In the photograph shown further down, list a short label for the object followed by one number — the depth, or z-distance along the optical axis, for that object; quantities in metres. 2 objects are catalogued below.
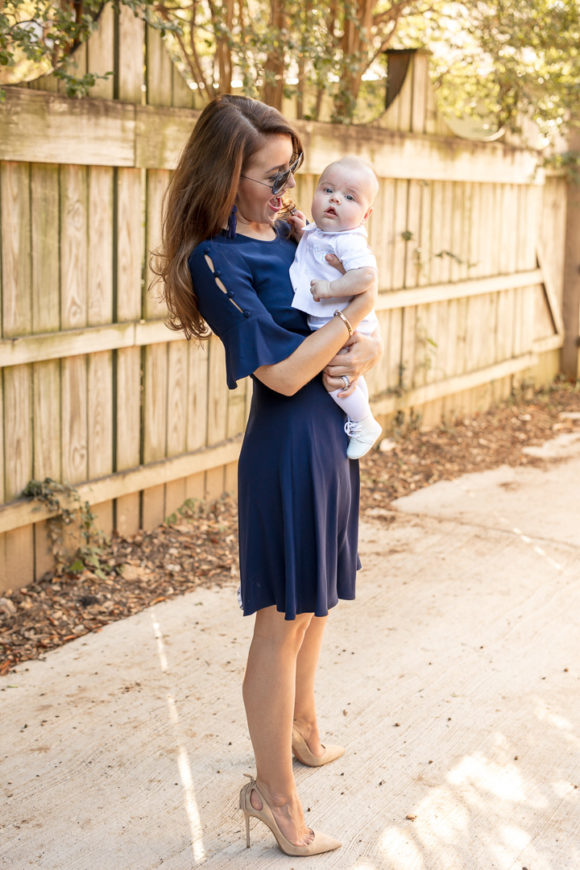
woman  2.40
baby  2.49
